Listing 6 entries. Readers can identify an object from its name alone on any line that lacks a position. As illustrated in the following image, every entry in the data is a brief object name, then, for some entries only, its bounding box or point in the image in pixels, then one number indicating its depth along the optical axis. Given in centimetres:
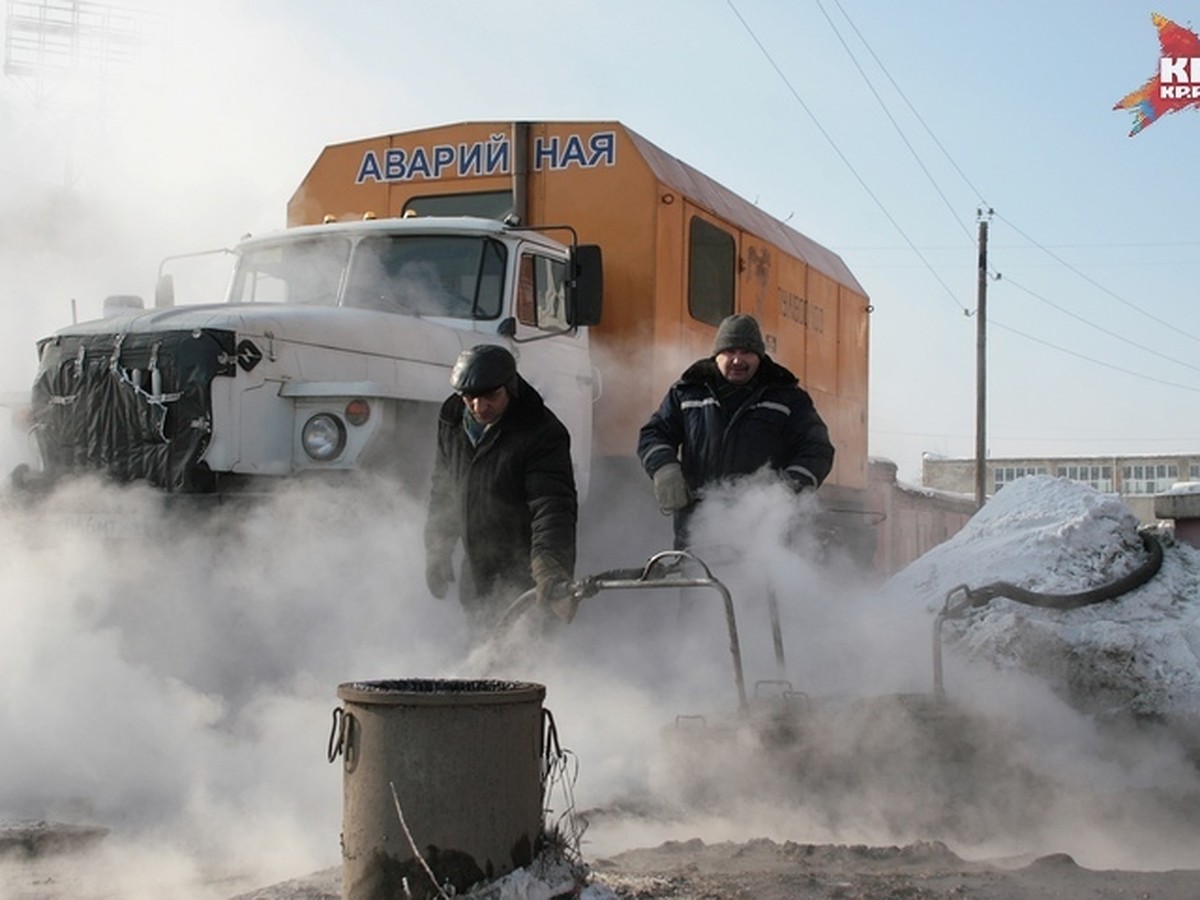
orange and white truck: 701
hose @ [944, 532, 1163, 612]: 651
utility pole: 3152
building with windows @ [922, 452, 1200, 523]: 6262
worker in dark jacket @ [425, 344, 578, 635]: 570
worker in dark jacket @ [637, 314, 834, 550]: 657
